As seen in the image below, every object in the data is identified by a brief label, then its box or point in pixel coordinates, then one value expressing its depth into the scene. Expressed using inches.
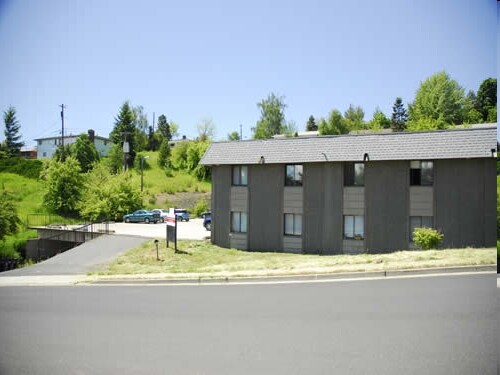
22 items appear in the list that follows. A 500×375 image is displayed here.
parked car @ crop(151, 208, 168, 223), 1940.5
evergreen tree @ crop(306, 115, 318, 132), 4001.5
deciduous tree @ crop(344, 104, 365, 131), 3341.5
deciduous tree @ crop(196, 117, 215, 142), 2807.6
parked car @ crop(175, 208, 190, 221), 2021.4
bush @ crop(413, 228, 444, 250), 921.5
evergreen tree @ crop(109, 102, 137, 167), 1758.1
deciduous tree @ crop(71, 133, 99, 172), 1790.1
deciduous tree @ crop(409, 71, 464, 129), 2054.6
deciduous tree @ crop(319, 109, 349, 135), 3073.3
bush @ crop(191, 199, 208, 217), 2225.6
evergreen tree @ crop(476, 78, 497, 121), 1871.3
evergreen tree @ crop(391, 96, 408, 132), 3186.5
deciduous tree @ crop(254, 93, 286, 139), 2960.1
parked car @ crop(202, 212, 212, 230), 1581.0
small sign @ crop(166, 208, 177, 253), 1136.8
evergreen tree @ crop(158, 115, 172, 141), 2718.0
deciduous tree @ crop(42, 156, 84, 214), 1237.7
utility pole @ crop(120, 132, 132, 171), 1856.5
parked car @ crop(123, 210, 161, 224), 1866.4
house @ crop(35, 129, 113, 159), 1836.9
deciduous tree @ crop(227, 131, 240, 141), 3133.9
